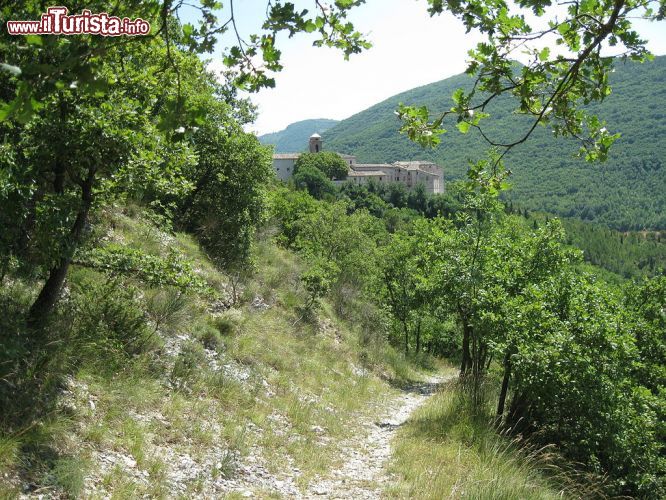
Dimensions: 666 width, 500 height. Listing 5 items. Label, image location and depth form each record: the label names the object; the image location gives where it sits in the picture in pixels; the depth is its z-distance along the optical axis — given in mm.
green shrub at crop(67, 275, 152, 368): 6070
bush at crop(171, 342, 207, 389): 7267
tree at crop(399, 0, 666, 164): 3121
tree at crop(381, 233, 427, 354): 26953
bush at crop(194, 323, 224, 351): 9148
